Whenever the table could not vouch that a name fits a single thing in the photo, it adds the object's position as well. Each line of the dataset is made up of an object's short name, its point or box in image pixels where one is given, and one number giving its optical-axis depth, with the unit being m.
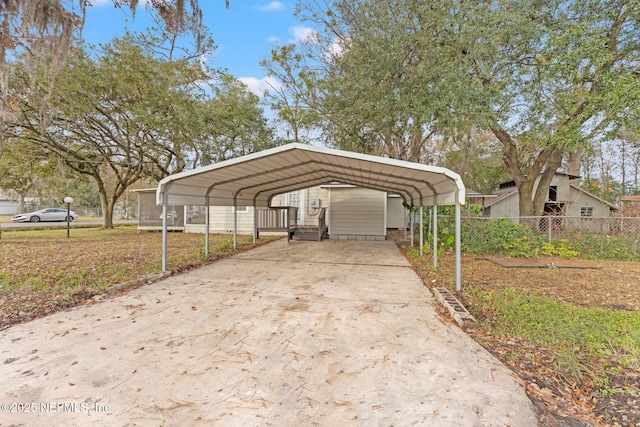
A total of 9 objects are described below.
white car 19.86
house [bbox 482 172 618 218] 14.96
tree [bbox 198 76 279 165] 11.17
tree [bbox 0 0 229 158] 4.97
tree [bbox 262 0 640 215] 6.82
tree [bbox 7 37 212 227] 10.01
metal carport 4.84
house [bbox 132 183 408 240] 11.53
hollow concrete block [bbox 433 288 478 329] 3.25
